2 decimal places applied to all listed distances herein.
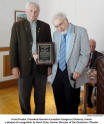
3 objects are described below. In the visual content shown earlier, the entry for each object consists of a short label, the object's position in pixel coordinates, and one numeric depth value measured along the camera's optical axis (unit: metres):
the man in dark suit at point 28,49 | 2.18
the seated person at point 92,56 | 3.44
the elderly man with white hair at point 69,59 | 1.92
